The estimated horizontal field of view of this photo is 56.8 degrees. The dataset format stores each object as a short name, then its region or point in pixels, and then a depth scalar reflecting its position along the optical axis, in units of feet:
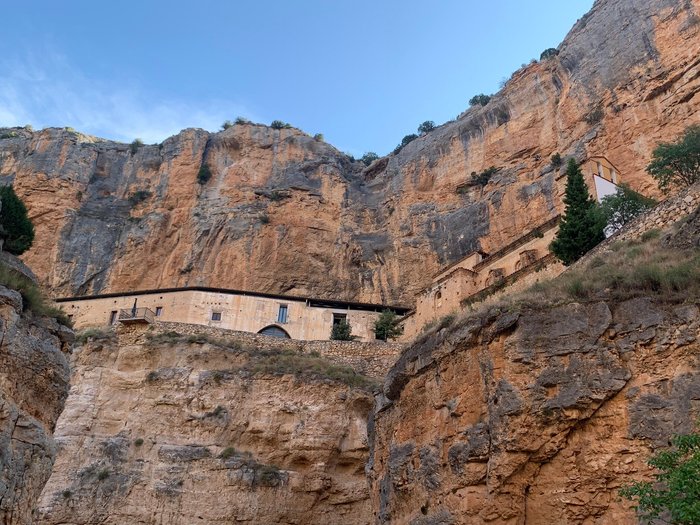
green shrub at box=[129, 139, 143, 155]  178.26
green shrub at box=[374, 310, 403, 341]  123.95
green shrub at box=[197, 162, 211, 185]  163.94
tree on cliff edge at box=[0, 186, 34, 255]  96.37
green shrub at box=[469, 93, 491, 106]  161.15
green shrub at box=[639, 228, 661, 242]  49.98
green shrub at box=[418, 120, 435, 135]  199.62
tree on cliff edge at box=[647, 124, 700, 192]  83.35
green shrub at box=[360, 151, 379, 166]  193.47
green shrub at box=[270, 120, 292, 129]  181.16
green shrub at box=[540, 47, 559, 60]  145.88
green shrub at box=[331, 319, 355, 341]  121.70
